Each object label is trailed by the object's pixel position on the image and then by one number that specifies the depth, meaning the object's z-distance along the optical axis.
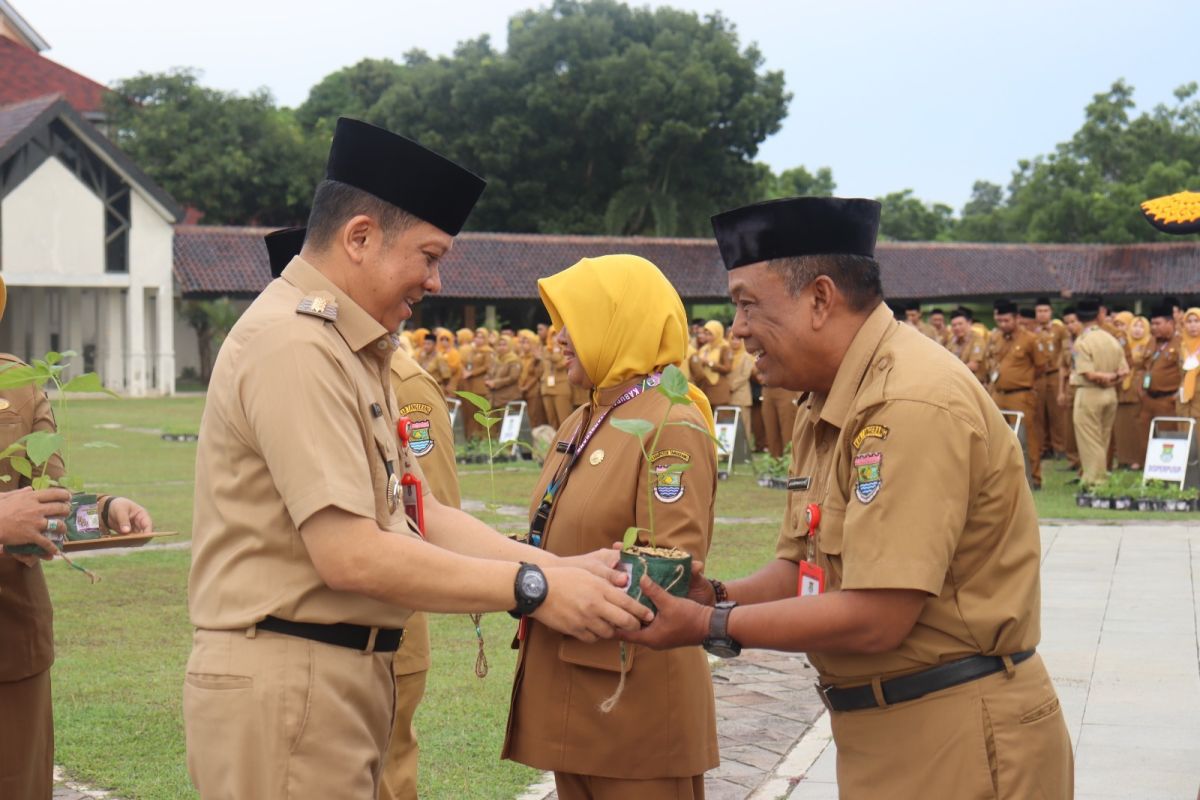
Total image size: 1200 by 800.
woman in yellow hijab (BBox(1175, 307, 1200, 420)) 15.55
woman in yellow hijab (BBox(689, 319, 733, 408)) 20.22
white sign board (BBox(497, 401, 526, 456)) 21.38
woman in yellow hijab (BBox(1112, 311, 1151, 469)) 17.56
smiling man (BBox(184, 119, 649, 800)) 2.61
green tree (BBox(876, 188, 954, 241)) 65.50
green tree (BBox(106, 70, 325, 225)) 44.22
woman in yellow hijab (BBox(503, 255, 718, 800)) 3.49
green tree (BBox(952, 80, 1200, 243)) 46.44
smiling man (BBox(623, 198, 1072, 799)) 2.58
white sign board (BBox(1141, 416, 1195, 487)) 14.78
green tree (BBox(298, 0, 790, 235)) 46.12
